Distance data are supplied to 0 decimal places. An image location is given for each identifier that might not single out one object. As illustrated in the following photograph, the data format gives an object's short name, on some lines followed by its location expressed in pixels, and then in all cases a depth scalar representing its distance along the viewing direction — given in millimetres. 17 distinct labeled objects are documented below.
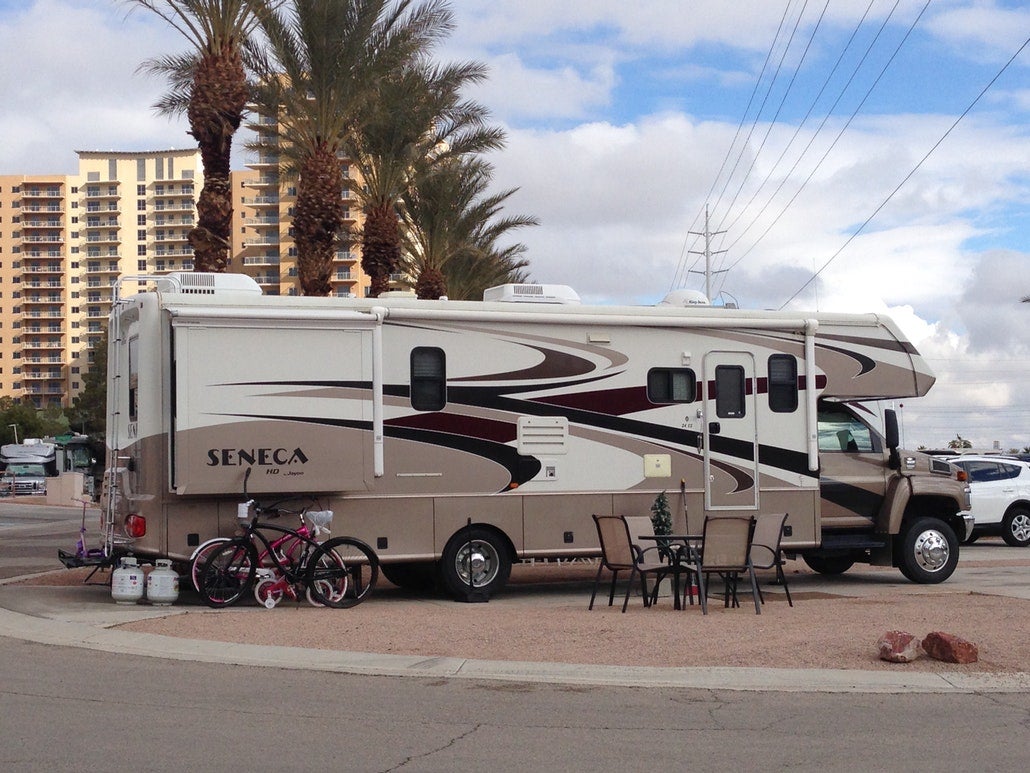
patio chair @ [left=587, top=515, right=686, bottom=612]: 13336
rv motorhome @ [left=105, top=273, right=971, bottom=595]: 13367
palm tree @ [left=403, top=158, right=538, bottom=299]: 33656
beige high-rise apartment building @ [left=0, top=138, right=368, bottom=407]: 148500
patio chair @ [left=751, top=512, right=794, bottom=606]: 13492
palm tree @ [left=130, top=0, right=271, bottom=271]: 23359
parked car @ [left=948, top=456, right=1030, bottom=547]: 22906
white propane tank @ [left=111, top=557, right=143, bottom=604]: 13383
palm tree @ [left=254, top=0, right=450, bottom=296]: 23609
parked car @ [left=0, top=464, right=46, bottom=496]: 55125
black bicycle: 13195
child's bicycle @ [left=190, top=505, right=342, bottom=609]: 13375
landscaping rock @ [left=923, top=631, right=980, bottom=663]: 9812
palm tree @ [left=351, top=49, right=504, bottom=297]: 28328
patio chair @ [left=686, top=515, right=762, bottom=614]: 12758
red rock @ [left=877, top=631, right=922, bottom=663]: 9859
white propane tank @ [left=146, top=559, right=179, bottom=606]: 13289
